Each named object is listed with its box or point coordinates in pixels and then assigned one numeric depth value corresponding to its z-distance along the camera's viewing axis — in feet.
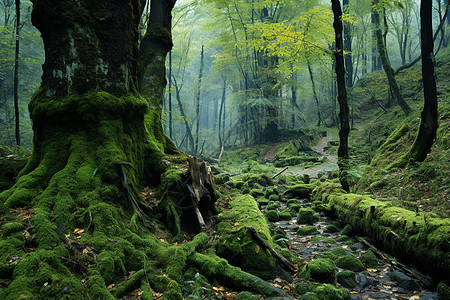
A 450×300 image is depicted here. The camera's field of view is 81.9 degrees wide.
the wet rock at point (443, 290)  9.55
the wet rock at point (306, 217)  20.36
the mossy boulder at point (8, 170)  12.82
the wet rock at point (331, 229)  18.45
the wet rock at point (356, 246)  15.17
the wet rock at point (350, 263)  12.64
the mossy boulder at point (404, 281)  10.67
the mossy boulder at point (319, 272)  11.36
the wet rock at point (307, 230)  18.12
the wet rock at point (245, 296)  8.99
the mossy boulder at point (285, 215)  21.70
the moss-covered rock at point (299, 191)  29.60
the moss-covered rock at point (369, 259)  12.98
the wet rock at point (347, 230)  17.53
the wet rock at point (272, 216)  21.29
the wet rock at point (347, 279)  11.20
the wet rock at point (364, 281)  11.26
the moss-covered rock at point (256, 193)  29.66
